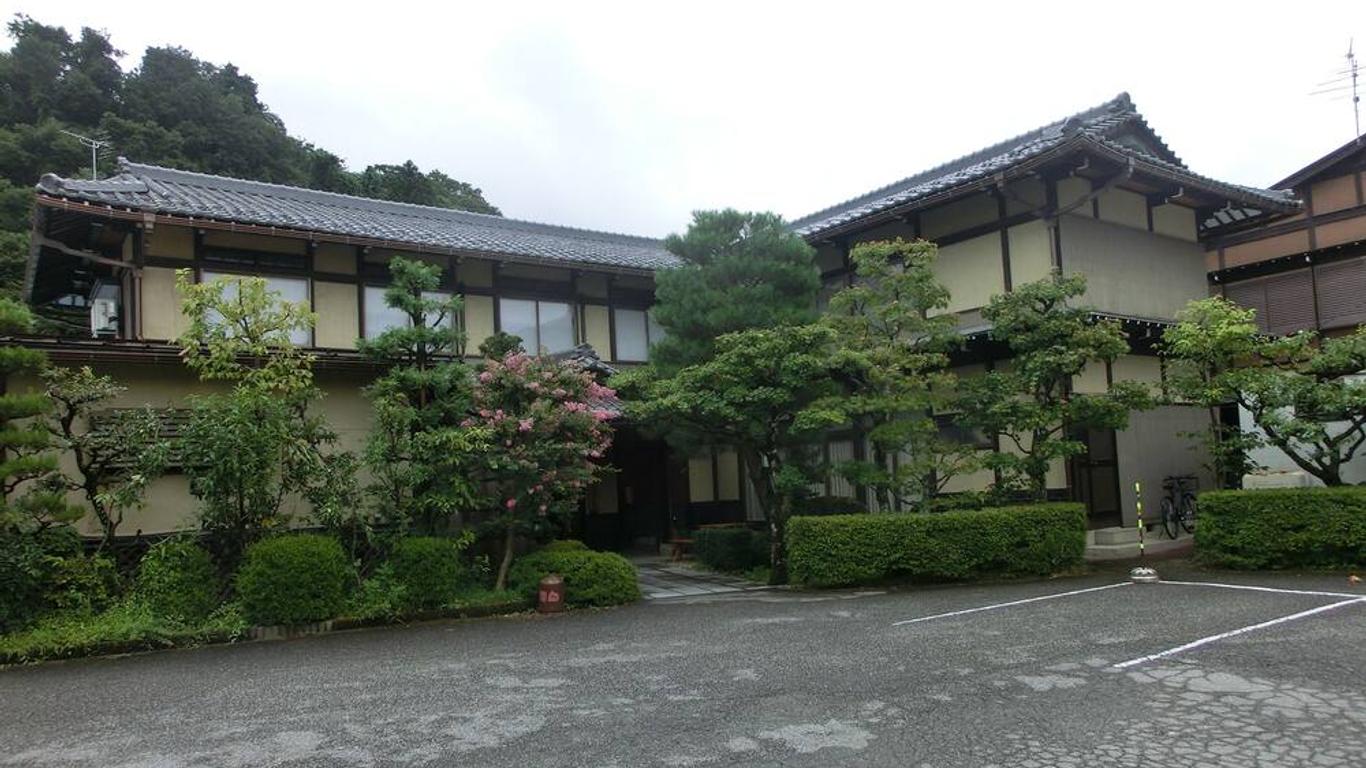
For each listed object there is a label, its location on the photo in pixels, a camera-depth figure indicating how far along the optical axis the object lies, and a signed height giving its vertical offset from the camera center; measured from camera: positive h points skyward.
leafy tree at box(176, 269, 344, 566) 9.23 +0.57
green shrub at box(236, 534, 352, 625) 9.02 -1.22
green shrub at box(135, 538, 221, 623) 8.92 -1.15
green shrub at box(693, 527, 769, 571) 13.61 -1.64
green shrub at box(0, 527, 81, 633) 8.42 -0.96
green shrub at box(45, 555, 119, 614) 8.80 -1.13
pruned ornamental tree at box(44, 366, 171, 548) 9.07 +0.36
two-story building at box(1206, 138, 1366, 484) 17.31 +3.53
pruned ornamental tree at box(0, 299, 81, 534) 8.59 +0.24
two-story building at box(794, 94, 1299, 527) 12.70 +3.29
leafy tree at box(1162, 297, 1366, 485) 10.55 +0.61
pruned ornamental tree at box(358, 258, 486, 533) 10.19 +0.53
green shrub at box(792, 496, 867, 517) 12.87 -0.96
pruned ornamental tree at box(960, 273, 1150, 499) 10.87 +0.74
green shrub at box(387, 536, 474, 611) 9.83 -1.27
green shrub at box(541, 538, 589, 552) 11.37 -1.23
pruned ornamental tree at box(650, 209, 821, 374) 12.46 +2.50
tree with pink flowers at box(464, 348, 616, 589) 10.32 +0.26
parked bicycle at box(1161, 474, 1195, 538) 13.55 -1.25
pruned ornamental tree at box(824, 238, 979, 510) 11.26 +1.05
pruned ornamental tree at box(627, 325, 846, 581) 11.29 +0.67
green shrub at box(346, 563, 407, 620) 9.54 -1.55
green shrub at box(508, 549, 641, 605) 10.59 -1.52
